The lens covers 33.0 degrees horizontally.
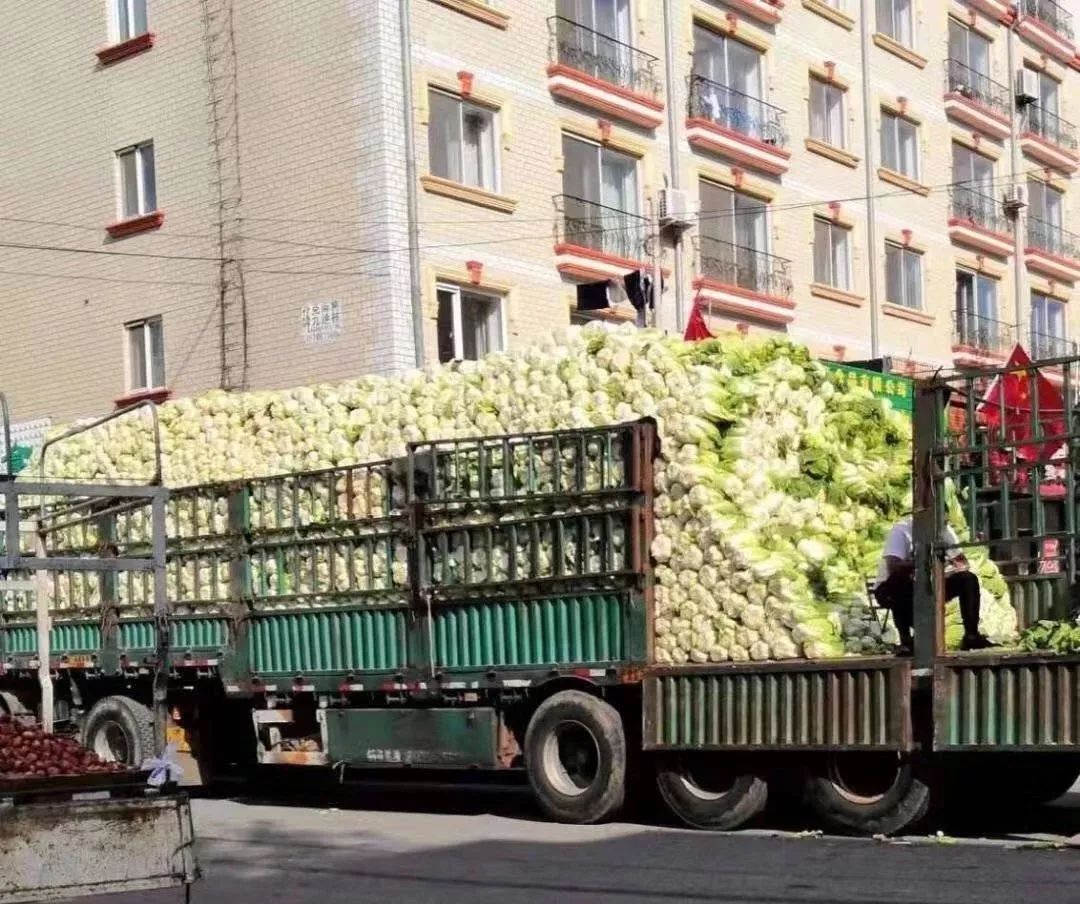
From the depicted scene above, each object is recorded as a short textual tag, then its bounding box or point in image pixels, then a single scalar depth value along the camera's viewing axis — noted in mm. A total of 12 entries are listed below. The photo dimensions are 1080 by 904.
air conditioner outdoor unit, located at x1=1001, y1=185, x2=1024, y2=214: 40281
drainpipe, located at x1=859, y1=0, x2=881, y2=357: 35156
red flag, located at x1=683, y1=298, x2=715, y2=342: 18188
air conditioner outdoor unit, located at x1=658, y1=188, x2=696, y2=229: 29188
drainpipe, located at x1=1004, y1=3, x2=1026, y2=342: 40562
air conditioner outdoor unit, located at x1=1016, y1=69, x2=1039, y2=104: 41406
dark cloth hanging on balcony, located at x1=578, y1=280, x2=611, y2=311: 27125
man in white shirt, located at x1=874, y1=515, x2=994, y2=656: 12039
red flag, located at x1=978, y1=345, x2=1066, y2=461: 11359
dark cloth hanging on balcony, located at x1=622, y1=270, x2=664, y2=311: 26797
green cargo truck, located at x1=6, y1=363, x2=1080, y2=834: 11680
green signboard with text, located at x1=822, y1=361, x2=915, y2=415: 14695
